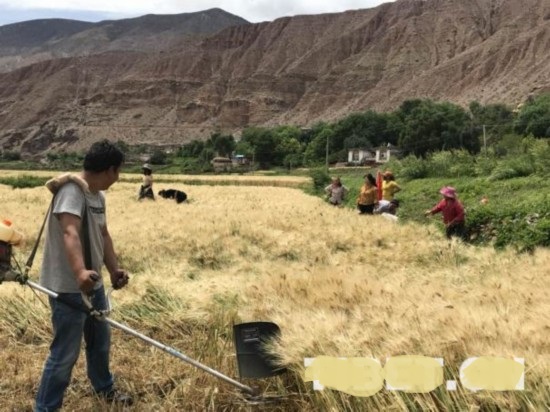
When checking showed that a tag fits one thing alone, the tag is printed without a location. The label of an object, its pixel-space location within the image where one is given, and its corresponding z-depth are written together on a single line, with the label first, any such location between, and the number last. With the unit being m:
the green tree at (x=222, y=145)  128.12
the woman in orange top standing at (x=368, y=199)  15.50
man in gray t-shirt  4.04
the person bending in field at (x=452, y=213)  11.44
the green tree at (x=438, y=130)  84.31
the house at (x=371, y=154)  97.01
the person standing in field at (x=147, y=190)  22.88
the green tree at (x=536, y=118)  75.00
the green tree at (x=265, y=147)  110.19
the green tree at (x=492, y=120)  82.95
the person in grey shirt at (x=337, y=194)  21.17
